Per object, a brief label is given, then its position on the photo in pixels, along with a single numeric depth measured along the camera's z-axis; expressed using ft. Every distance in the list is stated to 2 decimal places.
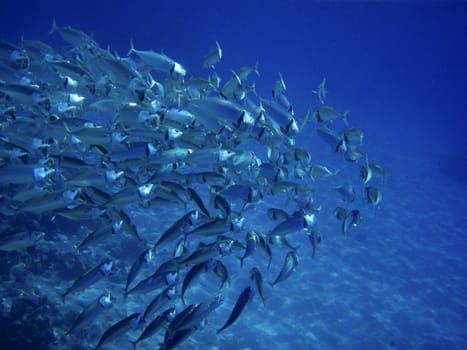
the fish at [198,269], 12.67
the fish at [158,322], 13.20
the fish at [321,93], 21.44
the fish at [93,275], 13.51
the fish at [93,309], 13.67
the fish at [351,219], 17.80
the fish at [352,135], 17.22
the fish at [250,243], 13.87
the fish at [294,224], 14.57
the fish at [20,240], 17.35
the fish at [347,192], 19.48
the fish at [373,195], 17.53
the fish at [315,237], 18.26
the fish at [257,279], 14.83
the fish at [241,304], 11.73
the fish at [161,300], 13.53
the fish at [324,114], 17.90
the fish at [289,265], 16.83
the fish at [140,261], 13.62
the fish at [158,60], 18.08
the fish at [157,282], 13.10
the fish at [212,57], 21.85
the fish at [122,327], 12.94
